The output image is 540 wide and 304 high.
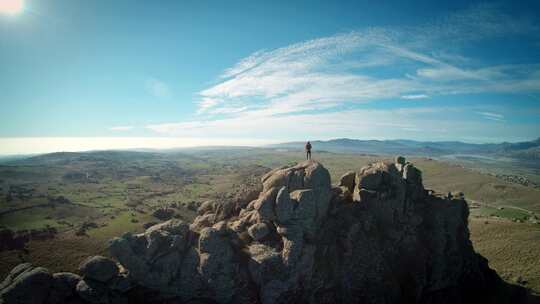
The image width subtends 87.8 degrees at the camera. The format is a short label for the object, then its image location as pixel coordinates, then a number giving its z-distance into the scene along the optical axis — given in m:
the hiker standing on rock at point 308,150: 49.65
